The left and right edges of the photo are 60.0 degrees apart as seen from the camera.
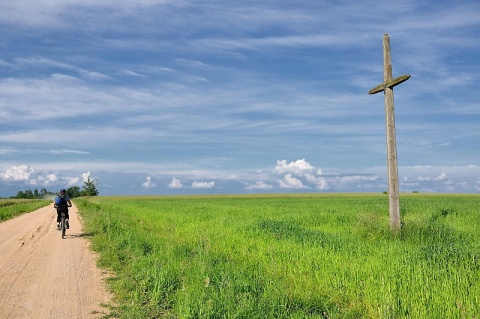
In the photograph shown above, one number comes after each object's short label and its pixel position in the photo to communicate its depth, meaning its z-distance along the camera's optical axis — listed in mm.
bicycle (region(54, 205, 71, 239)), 19672
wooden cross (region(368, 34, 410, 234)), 15070
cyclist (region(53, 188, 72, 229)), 20578
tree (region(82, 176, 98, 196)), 176625
